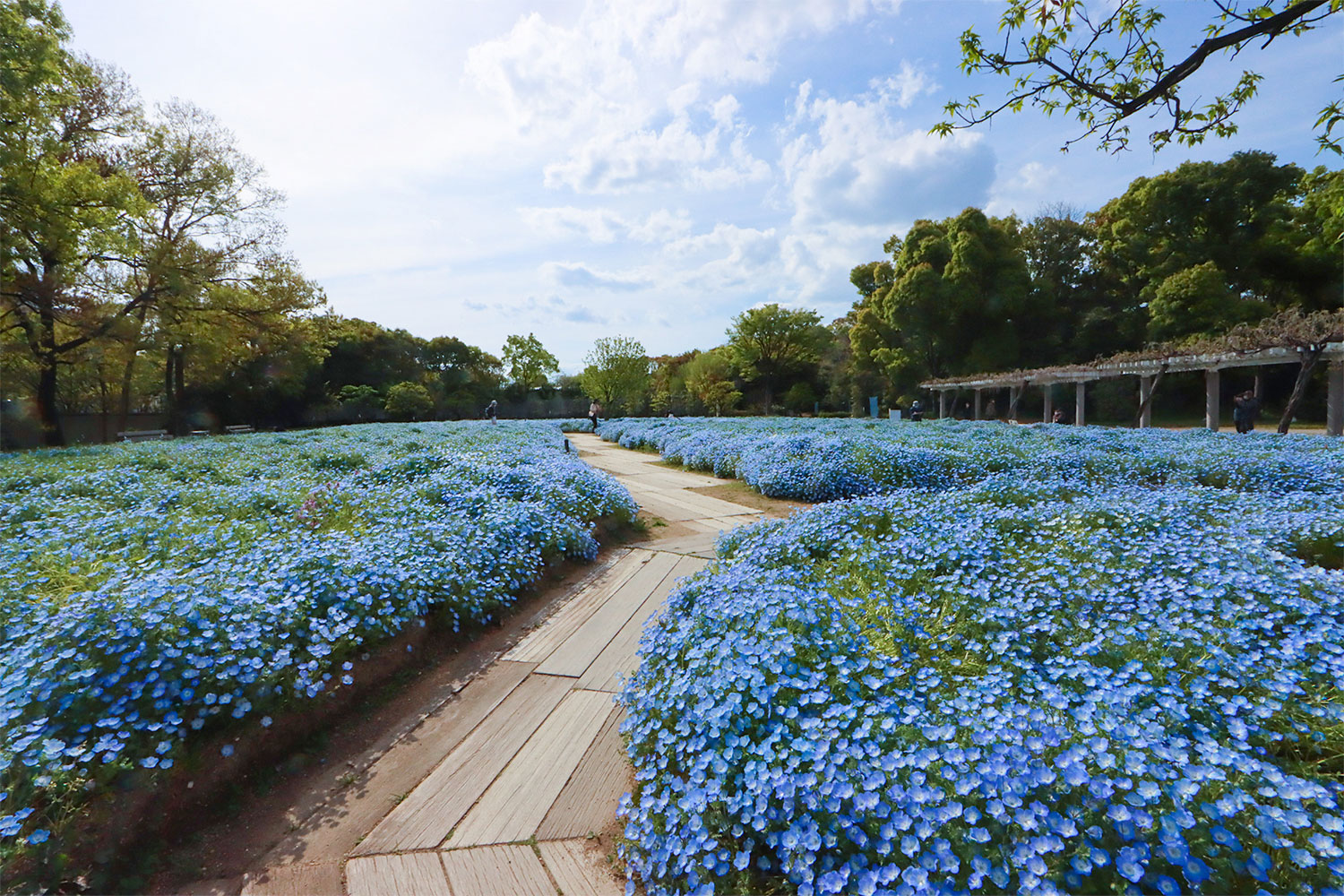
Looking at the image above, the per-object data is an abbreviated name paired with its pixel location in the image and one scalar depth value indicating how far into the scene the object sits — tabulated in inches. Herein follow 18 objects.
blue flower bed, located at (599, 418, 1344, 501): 265.9
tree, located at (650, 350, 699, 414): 1817.2
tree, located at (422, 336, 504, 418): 1815.9
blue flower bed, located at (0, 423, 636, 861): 84.5
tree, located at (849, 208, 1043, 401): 1262.3
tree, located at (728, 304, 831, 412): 1813.5
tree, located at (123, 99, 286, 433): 694.5
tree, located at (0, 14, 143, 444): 490.3
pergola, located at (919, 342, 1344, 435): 517.3
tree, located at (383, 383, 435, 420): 1521.9
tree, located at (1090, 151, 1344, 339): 958.4
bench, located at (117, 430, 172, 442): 800.9
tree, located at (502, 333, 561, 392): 2097.7
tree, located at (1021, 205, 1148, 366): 1205.7
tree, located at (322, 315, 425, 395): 1601.9
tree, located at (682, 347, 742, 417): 1761.8
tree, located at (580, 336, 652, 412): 1814.7
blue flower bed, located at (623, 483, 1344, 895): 57.0
